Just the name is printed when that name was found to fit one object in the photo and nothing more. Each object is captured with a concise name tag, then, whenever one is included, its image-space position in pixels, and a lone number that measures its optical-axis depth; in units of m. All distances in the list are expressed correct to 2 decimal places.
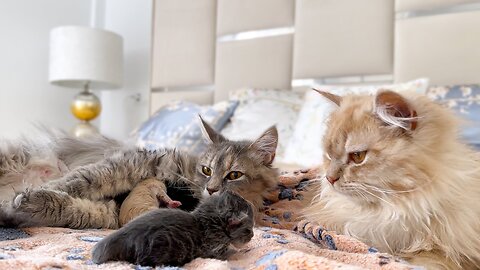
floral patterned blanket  0.77
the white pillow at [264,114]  2.61
